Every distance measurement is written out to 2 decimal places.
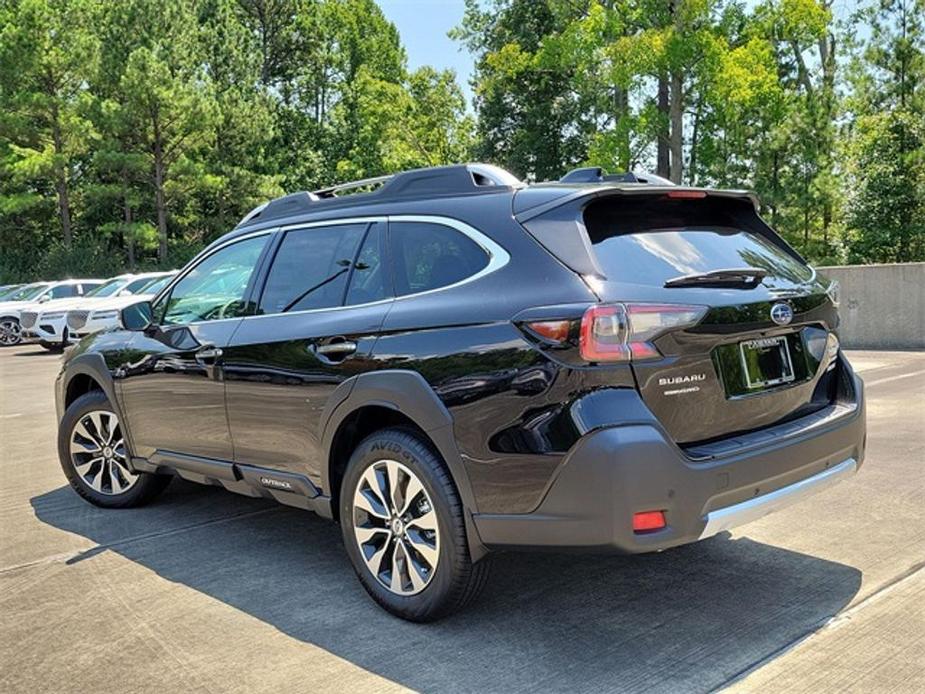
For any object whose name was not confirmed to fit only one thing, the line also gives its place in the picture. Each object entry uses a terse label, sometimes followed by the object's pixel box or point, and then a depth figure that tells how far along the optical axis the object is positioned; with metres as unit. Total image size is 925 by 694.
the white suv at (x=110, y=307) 16.47
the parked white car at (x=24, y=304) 21.45
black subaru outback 3.09
